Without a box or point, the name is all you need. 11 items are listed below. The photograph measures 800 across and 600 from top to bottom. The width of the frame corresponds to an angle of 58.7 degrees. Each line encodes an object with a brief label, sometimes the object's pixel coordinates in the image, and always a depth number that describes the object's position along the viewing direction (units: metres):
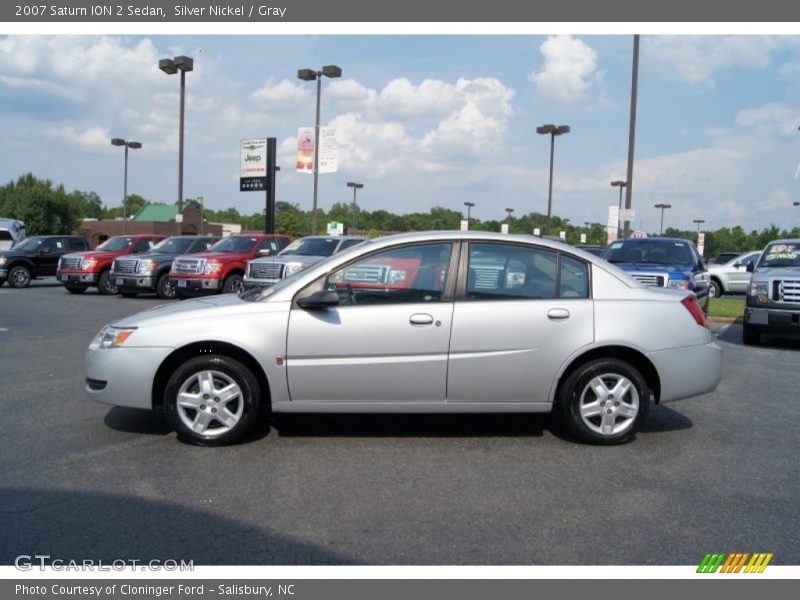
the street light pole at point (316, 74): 27.62
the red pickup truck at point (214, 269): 17.59
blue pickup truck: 11.09
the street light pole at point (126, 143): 44.01
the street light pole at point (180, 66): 30.30
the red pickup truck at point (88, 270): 20.77
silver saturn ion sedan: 5.29
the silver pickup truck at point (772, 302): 10.67
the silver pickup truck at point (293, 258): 15.35
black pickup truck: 23.62
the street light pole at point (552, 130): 37.25
